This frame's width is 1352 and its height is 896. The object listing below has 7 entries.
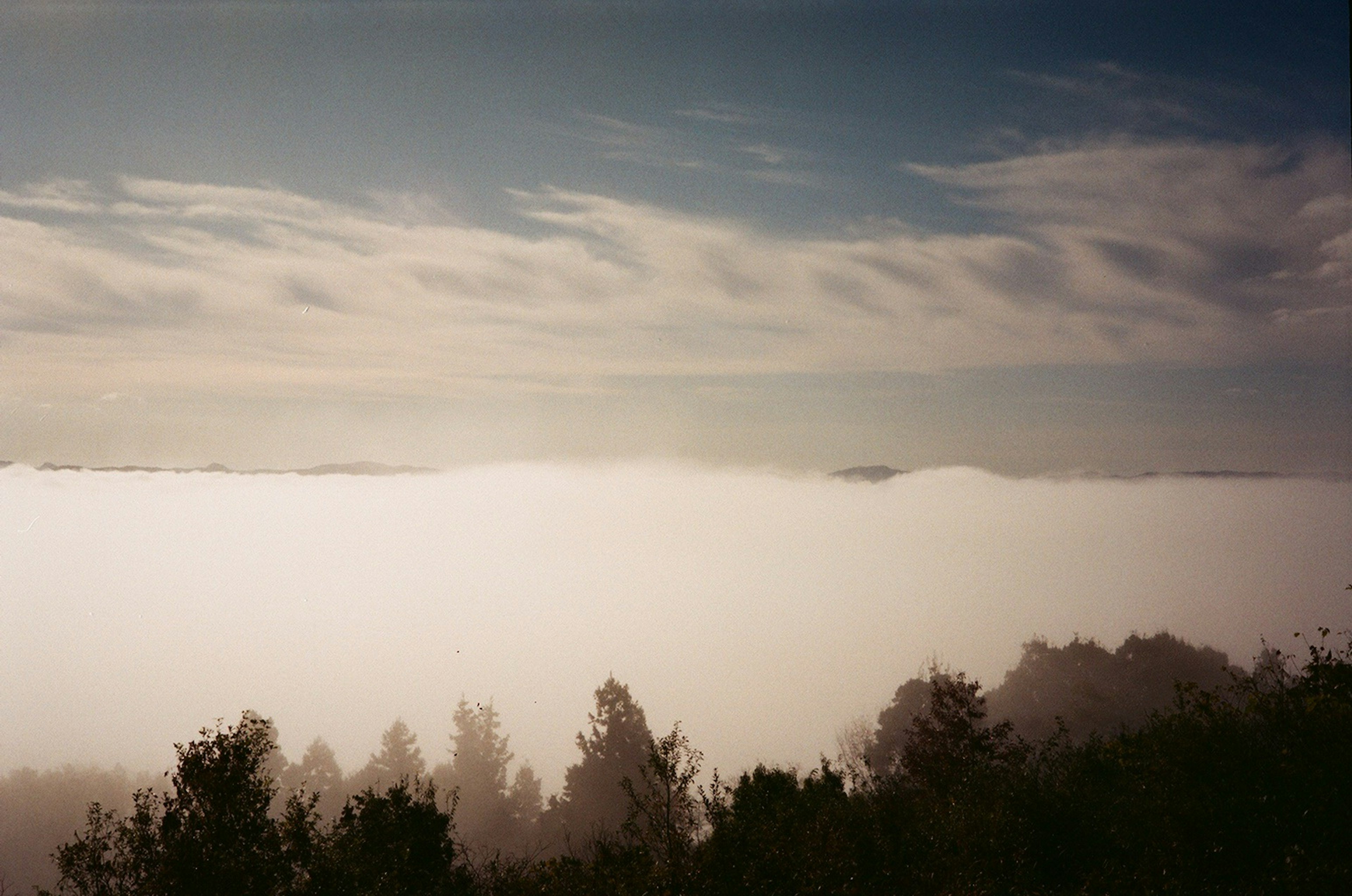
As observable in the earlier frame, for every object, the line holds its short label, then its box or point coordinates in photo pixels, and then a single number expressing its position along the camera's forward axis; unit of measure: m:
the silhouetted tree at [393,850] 32.47
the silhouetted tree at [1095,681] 123.25
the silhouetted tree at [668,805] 44.91
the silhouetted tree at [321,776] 141.75
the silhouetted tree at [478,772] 130.38
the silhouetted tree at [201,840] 29.92
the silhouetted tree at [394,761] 141.38
